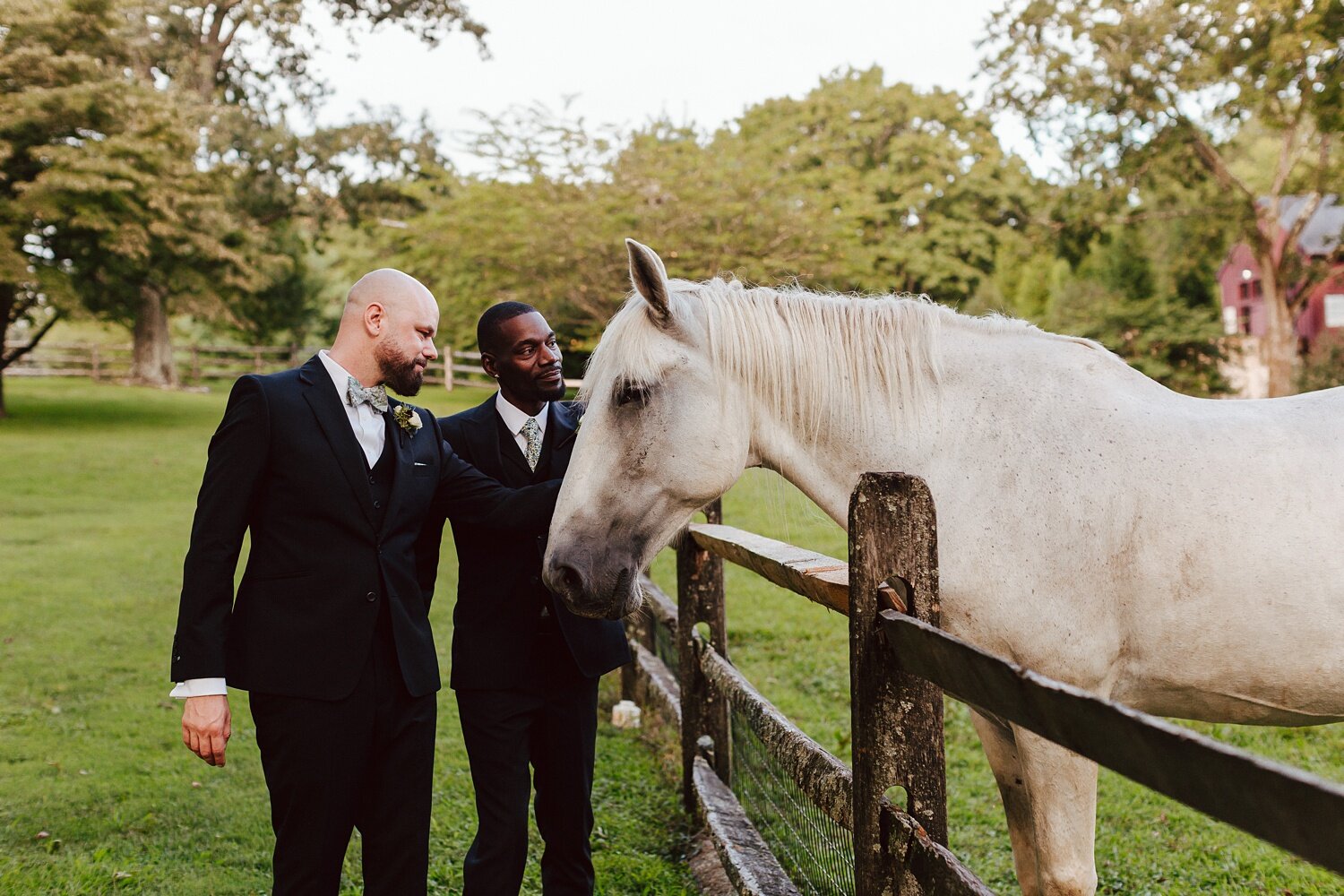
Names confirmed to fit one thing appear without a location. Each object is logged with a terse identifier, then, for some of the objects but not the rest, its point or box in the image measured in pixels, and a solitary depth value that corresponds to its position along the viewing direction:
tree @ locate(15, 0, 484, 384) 19.31
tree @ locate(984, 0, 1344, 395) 18.73
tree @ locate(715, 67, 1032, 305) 30.72
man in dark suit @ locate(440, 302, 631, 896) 2.83
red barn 28.62
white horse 2.20
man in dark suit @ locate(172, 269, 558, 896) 2.32
